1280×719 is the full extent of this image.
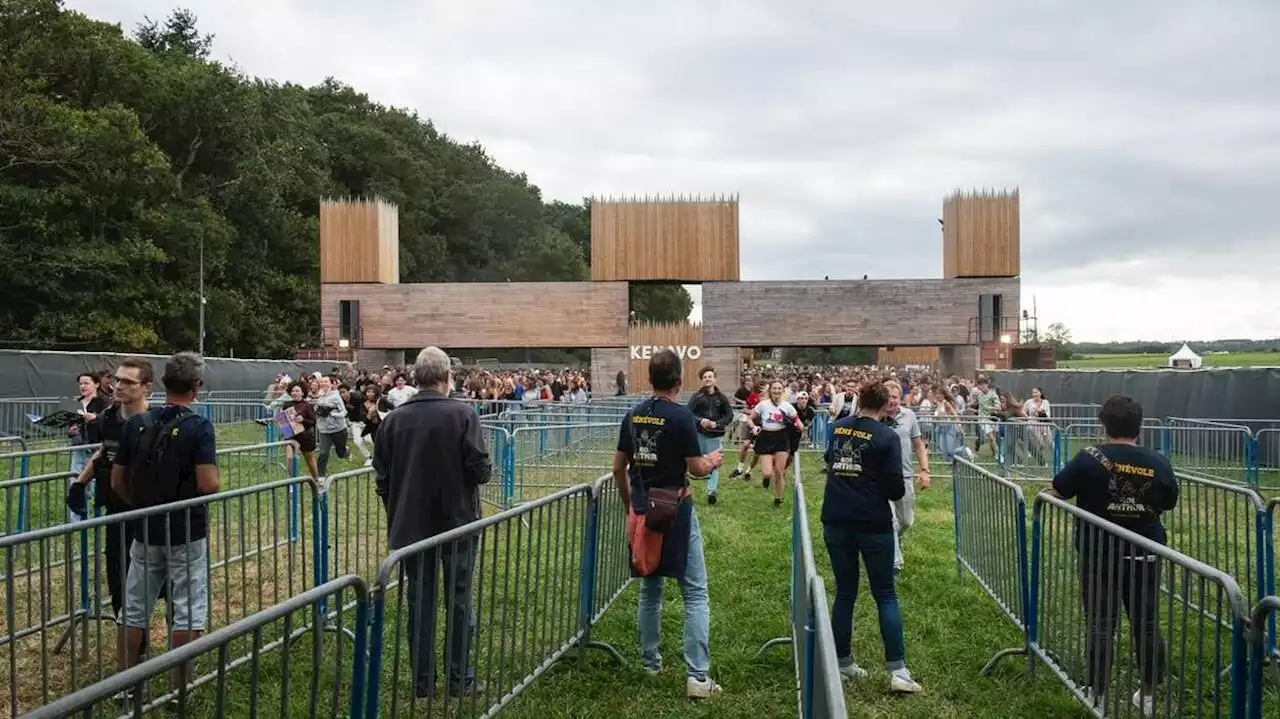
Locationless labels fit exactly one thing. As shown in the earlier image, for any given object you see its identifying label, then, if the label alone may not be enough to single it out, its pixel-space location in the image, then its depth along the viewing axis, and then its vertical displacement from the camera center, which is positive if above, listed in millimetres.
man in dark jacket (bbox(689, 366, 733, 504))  12281 -669
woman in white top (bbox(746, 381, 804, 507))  12789 -962
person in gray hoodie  13914 -952
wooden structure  41438 +2325
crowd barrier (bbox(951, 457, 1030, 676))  6078 -1325
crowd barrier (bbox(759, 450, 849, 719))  2303 -869
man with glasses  5188 -619
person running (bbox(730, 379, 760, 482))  15234 -1414
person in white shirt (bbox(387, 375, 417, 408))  16250 -592
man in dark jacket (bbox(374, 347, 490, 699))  5270 -561
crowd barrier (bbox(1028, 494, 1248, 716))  3824 -1233
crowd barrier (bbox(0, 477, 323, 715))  4754 -1316
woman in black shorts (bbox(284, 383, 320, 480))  12523 -988
